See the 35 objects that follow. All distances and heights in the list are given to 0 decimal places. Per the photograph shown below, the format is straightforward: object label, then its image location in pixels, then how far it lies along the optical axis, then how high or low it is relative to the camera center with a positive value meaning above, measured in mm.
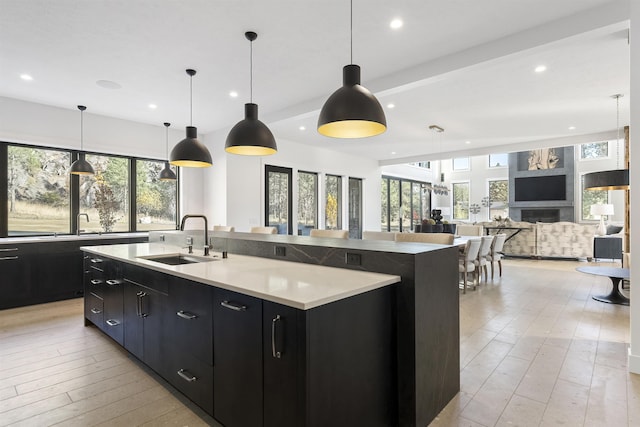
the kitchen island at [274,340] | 1485 -662
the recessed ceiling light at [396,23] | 2928 +1680
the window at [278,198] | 7328 +344
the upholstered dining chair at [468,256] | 5098 -684
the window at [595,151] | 11670 +2160
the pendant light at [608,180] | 4285 +413
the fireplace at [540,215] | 12523 -116
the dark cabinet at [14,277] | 4316 -813
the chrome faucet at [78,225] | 5490 -172
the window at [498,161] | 13859 +2152
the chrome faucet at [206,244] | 3045 -283
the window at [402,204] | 11070 +325
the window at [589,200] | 11469 +405
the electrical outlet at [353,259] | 2146 -295
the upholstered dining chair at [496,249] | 6250 -693
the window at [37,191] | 4992 +370
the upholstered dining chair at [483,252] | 5516 -682
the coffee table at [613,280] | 4438 -954
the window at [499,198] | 13758 +597
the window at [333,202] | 8812 +284
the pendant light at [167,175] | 5602 +669
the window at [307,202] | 8109 +282
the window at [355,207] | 9586 +171
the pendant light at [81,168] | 4898 +688
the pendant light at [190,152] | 3688 +686
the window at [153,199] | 6293 +300
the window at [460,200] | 14812 +549
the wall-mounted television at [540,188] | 12420 +907
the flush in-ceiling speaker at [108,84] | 4291 +1691
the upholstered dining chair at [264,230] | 5129 -257
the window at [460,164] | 14887 +2159
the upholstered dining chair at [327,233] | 4252 -256
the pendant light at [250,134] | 3078 +736
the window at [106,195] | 5688 +339
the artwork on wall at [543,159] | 12606 +2013
